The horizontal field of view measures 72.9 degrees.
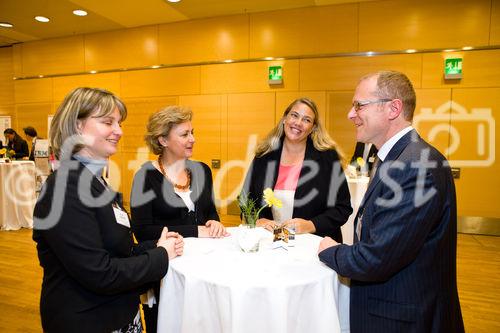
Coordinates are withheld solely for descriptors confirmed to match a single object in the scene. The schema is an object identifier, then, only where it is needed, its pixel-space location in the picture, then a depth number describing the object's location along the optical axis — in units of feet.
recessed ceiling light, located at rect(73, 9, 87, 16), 21.27
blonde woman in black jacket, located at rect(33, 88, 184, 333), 3.94
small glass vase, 5.75
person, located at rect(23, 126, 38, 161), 26.03
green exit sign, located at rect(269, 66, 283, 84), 21.11
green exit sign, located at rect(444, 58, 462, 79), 18.15
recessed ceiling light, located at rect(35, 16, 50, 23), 22.72
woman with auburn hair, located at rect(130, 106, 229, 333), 6.71
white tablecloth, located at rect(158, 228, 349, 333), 4.46
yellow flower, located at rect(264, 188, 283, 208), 5.97
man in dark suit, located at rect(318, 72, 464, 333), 4.09
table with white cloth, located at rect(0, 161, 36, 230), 18.63
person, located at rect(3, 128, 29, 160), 26.04
